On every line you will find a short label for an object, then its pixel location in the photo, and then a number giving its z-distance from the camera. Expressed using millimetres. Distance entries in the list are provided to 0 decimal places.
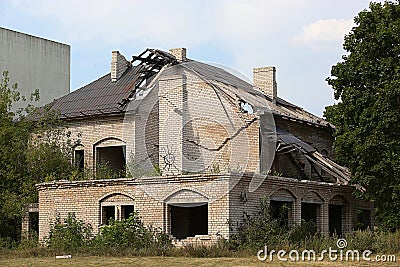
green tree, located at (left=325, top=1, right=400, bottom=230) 27547
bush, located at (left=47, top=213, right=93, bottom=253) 26047
